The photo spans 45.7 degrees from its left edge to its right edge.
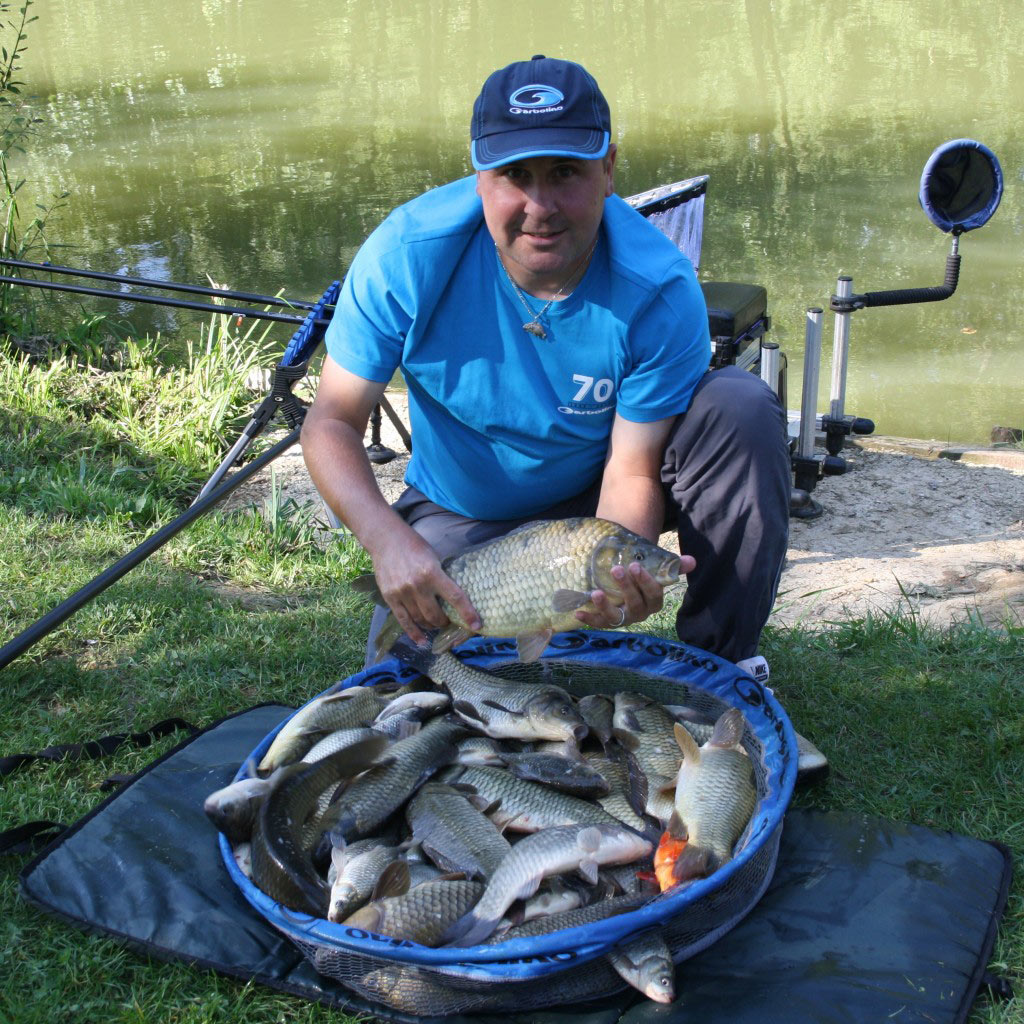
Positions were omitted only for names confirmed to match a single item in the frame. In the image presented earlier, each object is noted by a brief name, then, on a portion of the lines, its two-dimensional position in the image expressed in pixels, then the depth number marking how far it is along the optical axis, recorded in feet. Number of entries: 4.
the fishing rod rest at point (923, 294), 11.60
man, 7.01
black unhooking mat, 5.54
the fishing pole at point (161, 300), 10.68
